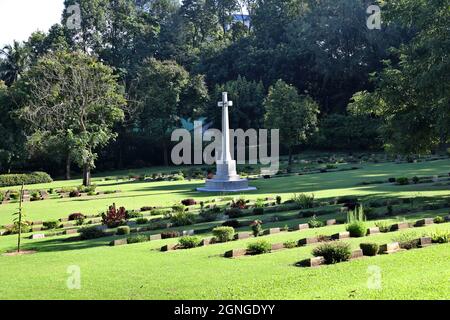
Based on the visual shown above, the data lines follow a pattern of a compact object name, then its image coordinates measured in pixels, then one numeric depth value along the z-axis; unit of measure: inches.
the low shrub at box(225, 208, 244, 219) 847.7
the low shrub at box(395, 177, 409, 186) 1172.5
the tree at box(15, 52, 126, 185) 1556.3
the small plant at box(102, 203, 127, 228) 805.9
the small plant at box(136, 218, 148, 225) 825.5
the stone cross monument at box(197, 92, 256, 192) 1326.3
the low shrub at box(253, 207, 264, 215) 869.8
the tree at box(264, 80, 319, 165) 1911.9
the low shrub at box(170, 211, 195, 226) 791.1
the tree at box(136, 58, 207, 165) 2249.0
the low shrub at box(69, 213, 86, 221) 896.3
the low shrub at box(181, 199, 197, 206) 1042.1
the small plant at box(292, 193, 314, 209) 900.0
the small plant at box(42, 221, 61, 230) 824.3
